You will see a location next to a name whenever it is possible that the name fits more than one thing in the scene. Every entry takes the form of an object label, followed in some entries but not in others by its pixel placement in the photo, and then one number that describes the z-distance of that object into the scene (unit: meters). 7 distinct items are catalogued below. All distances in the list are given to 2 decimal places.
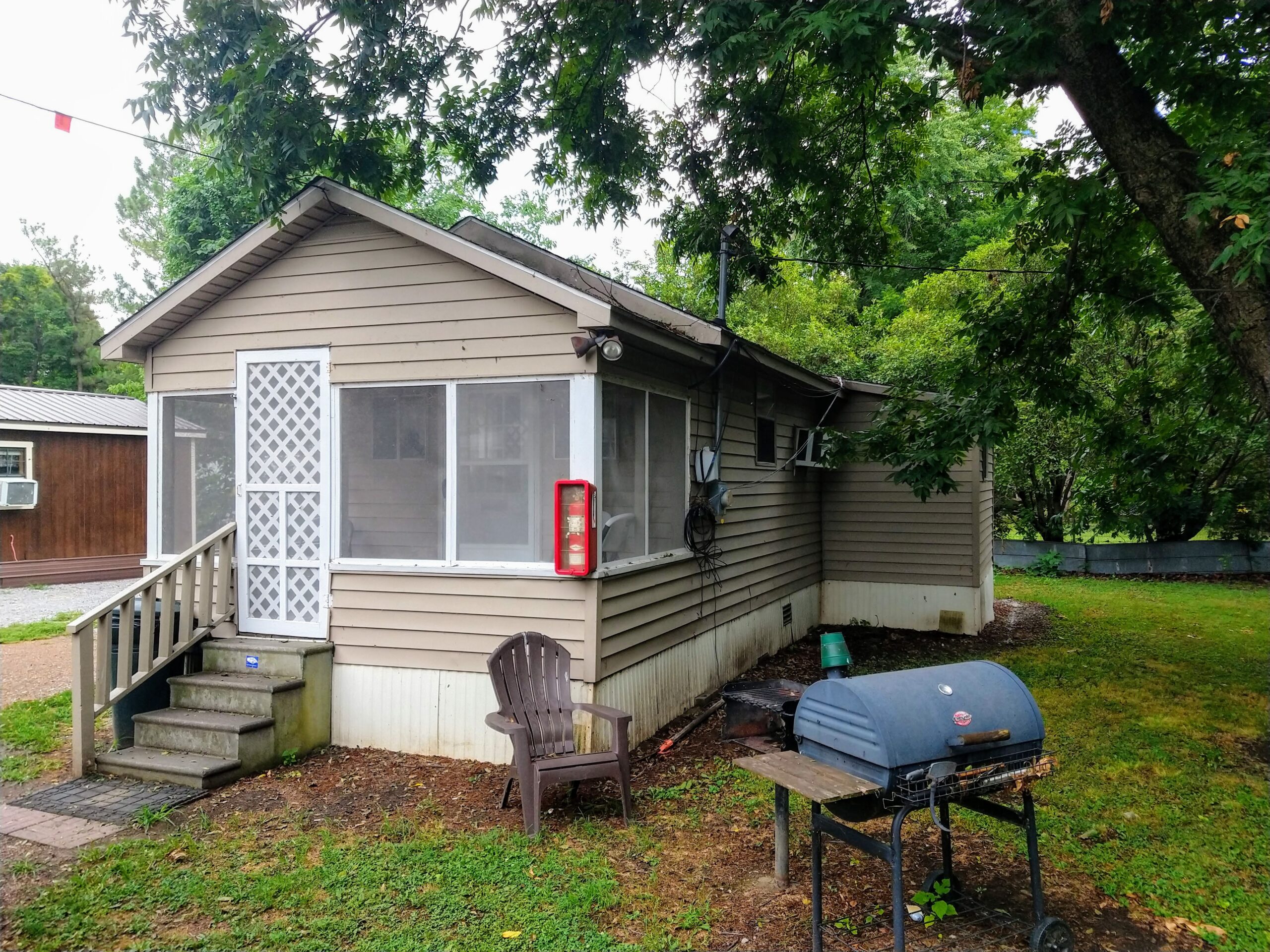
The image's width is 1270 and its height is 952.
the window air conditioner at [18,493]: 13.25
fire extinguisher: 5.13
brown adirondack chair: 4.38
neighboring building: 13.75
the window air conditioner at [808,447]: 9.40
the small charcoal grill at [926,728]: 2.96
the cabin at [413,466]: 5.34
